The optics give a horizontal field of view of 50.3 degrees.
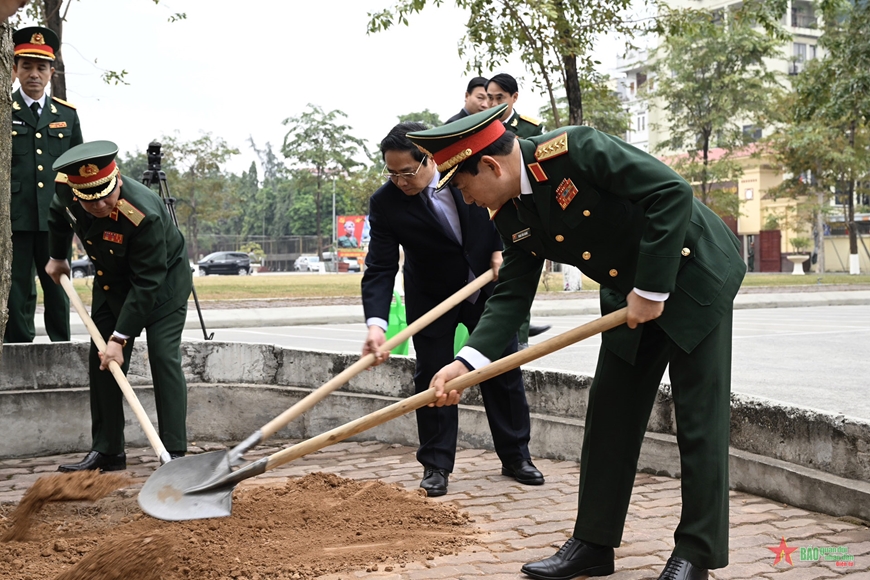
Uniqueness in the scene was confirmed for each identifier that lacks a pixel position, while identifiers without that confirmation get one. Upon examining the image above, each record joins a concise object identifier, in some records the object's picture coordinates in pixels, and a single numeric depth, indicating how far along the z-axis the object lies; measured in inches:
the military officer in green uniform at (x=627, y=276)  123.9
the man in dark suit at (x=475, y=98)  252.4
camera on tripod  319.6
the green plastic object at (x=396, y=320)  328.8
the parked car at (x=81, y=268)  1536.9
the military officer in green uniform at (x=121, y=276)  196.4
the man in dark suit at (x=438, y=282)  195.0
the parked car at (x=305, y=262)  2394.2
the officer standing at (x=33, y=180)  263.6
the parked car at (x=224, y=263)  2014.0
